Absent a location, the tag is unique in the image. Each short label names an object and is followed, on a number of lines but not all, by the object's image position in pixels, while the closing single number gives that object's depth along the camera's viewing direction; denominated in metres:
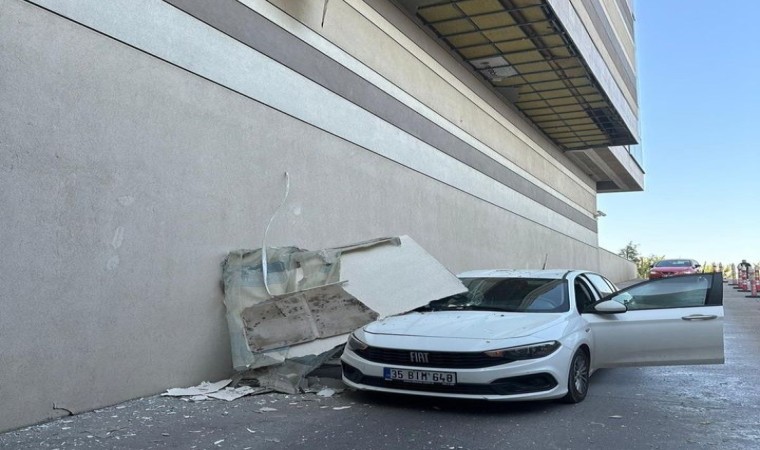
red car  30.47
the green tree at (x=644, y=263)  55.63
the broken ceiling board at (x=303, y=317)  6.64
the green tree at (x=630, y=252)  68.06
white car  5.34
